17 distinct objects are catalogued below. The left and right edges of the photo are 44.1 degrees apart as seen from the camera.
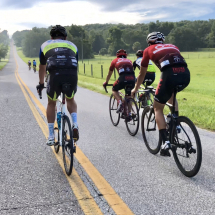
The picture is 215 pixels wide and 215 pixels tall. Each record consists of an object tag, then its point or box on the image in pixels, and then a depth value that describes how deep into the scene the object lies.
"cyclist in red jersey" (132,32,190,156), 3.87
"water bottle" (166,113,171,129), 4.14
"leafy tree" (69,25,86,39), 93.44
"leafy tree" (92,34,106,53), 137.34
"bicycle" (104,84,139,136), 6.06
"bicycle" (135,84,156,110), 7.82
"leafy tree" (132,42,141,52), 117.31
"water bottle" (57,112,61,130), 4.34
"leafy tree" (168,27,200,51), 110.88
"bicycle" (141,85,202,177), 3.66
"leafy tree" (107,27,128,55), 115.69
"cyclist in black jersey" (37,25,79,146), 3.94
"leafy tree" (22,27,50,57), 138.88
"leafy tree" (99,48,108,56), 124.56
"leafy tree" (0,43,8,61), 98.76
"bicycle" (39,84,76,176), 3.80
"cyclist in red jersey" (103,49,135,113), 6.43
